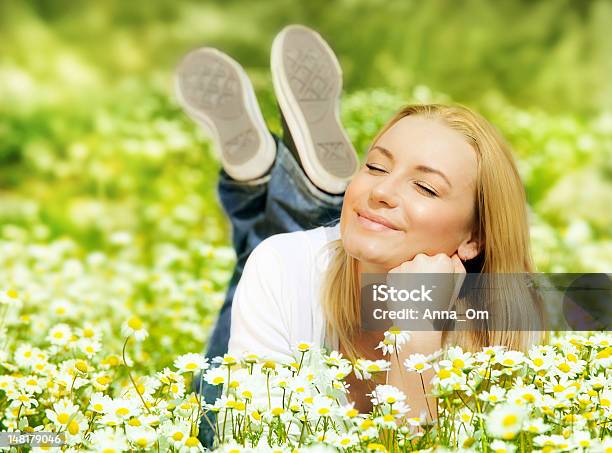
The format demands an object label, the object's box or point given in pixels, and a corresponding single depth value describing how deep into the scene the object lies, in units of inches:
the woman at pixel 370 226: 86.5
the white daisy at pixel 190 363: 82.6
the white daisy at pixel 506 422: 76.2
